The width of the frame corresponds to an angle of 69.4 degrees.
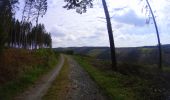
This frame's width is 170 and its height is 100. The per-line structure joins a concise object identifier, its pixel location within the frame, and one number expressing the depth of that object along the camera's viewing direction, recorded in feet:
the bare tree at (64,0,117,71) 30.91
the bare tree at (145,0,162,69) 44.76
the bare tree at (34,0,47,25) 75.31
